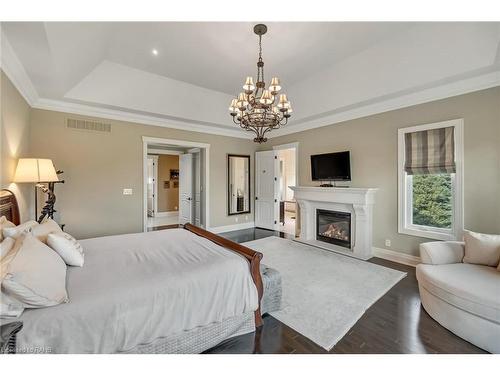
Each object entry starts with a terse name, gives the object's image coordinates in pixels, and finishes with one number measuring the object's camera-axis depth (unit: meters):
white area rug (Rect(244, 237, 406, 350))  2.13
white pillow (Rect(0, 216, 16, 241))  1.83
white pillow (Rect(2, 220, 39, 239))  1.78
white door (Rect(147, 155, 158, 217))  8.53
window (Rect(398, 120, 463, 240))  3.25
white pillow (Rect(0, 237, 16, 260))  1.45
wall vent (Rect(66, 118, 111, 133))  4.05
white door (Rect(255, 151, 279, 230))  6.21
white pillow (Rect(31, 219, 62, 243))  1.93
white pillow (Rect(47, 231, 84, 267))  1.79
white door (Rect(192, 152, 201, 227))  6.18
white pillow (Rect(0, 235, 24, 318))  1.17
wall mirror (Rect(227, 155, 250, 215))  6.24
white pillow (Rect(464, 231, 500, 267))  2.32
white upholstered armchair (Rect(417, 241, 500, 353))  1.79
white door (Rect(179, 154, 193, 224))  6.50
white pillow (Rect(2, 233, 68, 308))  1.22
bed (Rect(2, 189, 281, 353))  1.26
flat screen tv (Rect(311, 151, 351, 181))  4.46
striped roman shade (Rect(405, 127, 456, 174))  3.30
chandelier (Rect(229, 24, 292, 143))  2.64
